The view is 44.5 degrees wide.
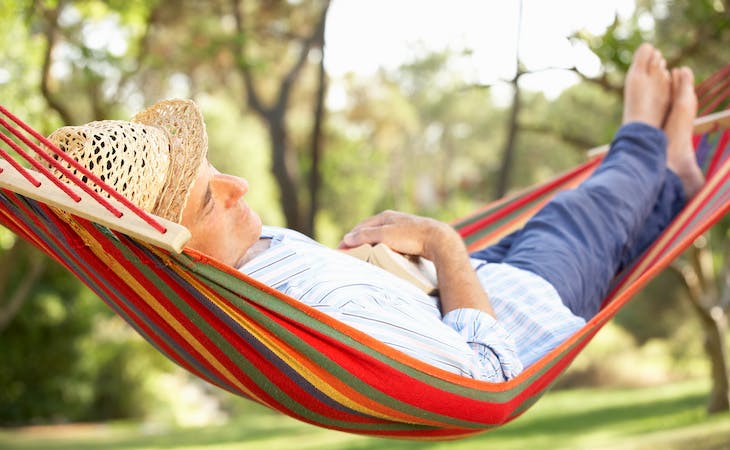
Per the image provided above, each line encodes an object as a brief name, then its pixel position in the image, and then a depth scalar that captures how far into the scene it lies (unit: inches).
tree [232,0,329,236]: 362.3
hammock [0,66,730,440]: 54.5
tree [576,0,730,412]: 158.2
